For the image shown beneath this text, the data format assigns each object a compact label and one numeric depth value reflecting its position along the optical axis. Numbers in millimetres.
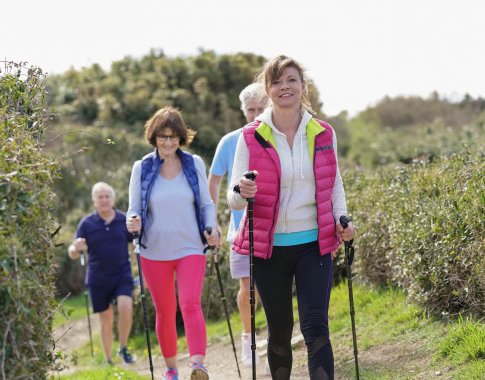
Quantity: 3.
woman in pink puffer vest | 5516
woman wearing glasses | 6902
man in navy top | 9977
